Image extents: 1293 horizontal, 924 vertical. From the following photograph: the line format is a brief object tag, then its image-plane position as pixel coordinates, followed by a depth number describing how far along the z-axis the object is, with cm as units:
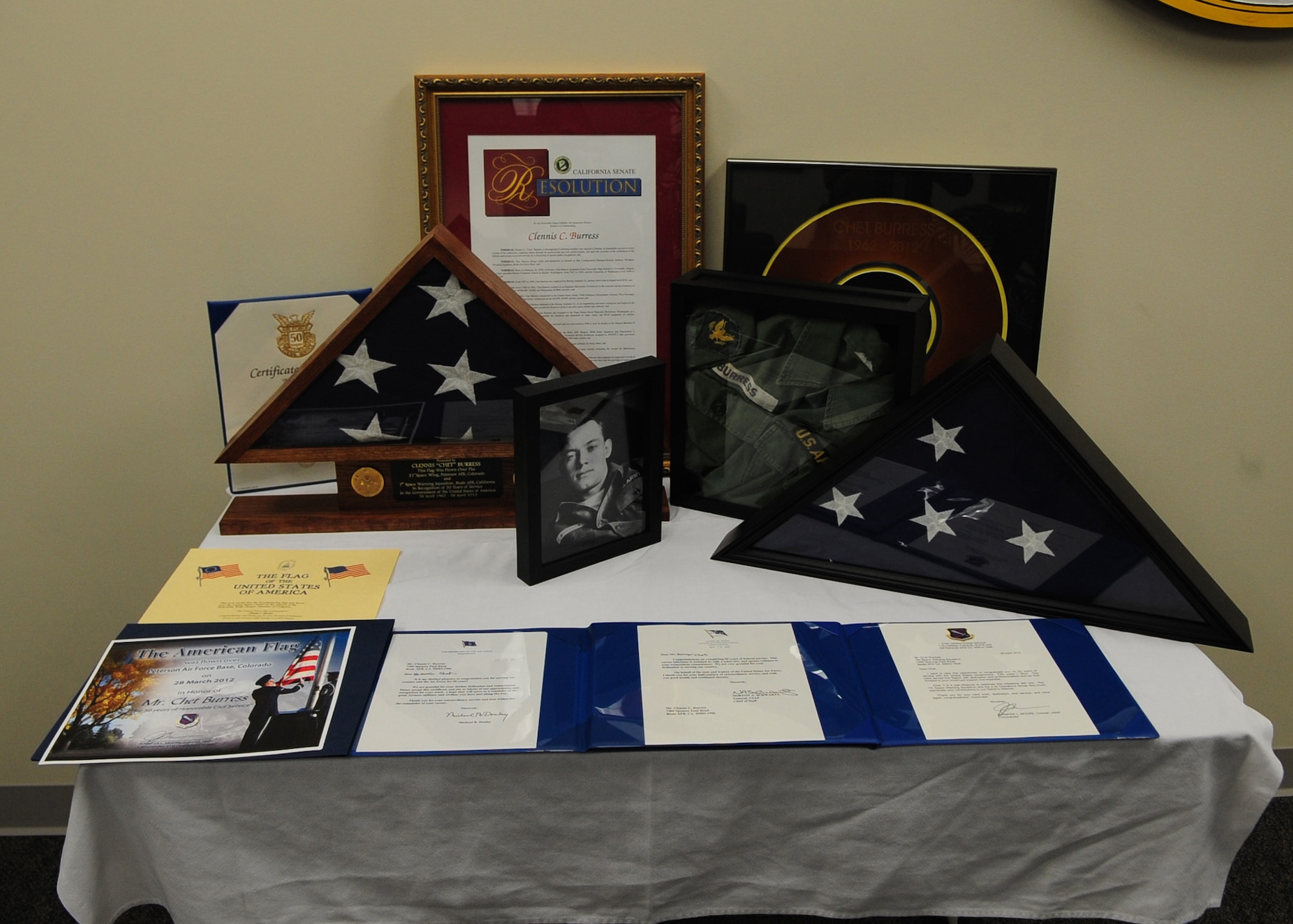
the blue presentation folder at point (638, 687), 88
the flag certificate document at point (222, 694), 85
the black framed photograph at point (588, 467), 107
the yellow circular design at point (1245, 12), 123
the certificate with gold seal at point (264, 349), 128
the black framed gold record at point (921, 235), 128
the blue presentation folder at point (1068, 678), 89
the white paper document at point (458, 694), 87
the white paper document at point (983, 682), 90
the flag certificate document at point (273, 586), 105
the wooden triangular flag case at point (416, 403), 118
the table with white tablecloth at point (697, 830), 87
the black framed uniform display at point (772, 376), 116
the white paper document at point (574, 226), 130
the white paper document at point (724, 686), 88
